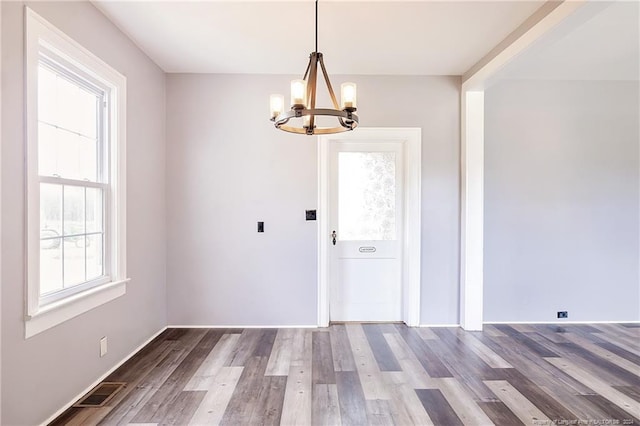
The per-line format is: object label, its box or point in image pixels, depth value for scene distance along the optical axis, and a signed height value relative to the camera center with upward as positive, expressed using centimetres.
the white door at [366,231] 361 -23
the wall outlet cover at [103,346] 238 -102
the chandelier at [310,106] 179 +62
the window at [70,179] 181 +21
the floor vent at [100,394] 212 -127
